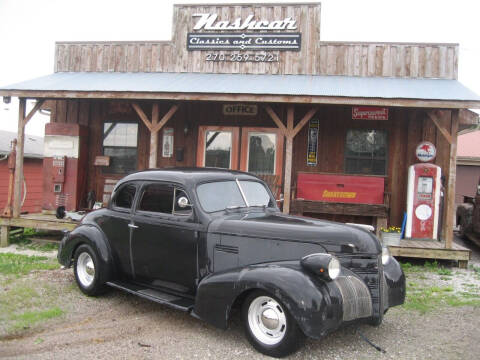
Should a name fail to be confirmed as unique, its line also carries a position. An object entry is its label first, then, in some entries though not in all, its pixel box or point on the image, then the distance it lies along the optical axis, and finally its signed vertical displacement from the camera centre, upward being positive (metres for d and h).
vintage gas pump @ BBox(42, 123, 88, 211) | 10.69 +0.11
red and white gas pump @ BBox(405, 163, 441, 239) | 8.74 -0.23
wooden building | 9.17 +1.67
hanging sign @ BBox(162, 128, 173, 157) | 10.89 +0.84
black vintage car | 3.73 -0.79
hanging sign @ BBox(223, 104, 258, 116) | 10.45 +1.69
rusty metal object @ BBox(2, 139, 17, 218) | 9.63 -0.22
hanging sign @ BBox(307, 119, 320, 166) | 10.16 +0.97
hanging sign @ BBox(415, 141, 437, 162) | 9.12 +0.81
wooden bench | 9.20 -0.24
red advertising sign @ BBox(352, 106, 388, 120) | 9.55 +1.62
